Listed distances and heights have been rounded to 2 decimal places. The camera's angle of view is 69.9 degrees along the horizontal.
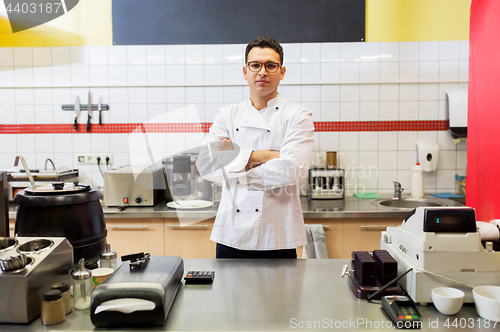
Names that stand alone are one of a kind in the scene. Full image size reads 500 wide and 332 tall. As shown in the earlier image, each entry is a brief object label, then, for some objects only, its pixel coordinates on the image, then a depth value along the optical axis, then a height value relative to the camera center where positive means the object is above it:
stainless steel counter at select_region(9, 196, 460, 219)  2.43 -0.38
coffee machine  2.69 -0.21
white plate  2.60 -0.35
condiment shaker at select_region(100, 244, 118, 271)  1.21 -0.34
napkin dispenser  0.92 -0.37
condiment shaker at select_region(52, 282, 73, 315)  0.97 -0.37
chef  1.69 -0.09
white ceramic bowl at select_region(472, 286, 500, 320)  0.93 -0.39
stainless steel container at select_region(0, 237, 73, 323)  0.90 -0.31
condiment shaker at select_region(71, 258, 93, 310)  1.03 -0.37
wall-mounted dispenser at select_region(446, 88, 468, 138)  2.87 +0.36
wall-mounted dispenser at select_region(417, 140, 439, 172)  2.95 +0.00
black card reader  0.92 -0.42
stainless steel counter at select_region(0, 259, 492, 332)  0.93 -0.44
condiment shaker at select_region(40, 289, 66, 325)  0.93 -0.39
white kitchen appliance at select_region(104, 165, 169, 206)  2.58 -0.21
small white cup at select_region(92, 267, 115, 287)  1.11 -0.36
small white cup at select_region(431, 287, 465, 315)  0.96 -0.39
